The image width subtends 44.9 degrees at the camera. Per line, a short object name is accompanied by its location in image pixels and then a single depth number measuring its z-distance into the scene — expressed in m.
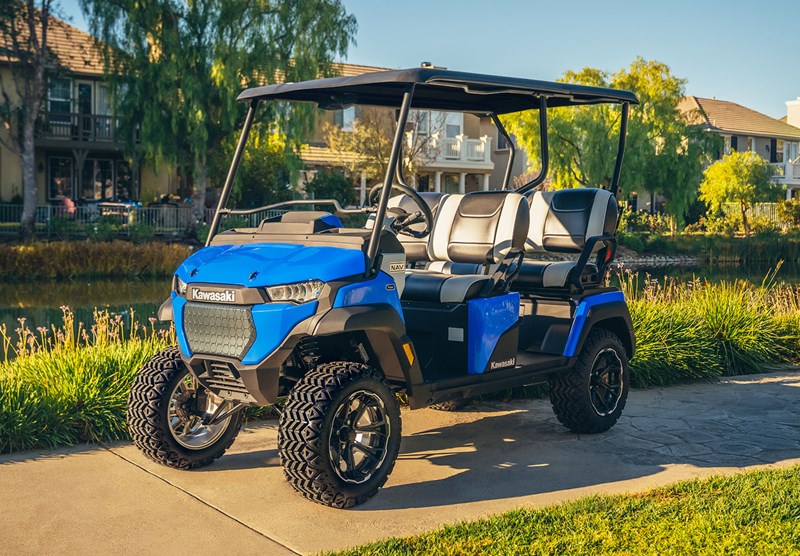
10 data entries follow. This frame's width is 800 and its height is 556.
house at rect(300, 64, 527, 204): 40.35
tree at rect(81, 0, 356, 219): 30.78
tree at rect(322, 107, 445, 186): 37.19
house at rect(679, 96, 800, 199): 56.97
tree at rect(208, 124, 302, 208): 32.94
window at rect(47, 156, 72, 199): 37.19
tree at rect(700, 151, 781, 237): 42.62
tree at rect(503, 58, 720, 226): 37.41
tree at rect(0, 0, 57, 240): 30.23
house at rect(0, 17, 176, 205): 35.31
